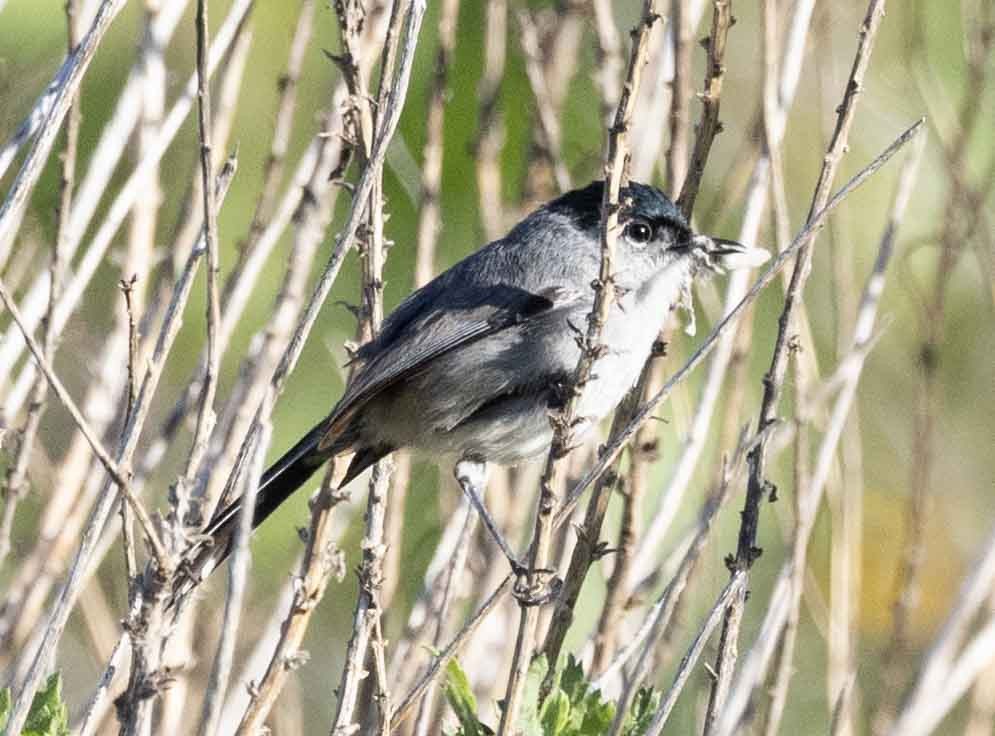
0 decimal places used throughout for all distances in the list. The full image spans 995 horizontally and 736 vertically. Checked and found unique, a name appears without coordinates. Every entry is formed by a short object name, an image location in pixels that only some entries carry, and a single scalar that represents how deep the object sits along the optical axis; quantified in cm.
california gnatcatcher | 586
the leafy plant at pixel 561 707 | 414
